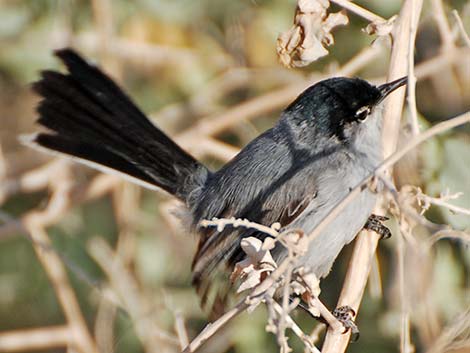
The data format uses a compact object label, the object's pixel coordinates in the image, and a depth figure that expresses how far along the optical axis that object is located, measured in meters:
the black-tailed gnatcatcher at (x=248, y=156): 5.13
